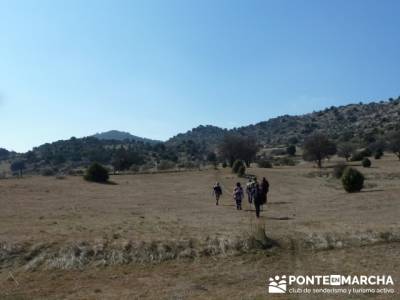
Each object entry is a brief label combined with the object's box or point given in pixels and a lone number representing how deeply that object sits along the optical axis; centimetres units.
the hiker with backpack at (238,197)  3428
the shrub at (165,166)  10262
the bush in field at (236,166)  7720
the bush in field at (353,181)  4025
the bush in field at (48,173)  9118
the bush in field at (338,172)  6475
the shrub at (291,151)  12975
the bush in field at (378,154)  9668
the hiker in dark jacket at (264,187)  3205
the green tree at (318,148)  9181
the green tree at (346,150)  10602
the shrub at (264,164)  9180
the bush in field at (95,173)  6556
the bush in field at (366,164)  7975
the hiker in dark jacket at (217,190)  3906
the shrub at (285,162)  10433
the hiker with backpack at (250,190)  3453
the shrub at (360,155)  9806
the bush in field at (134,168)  9822
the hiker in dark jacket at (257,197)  2891
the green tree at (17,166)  14908
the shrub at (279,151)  14242
